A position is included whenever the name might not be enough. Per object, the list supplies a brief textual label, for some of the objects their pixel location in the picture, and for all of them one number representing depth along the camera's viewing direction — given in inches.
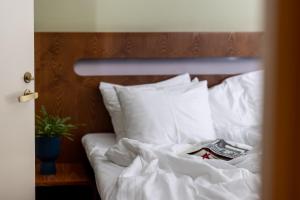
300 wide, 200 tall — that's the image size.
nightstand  113.0
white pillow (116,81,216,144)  113.4
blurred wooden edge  18.3
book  97.2
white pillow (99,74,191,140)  120.6
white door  100.0
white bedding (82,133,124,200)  89.1
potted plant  113.3
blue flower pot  113.4
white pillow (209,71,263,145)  119.3
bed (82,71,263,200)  81.4
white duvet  78.6
